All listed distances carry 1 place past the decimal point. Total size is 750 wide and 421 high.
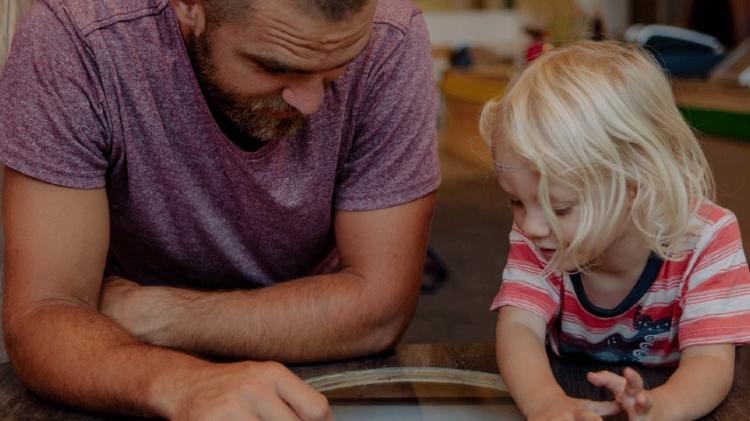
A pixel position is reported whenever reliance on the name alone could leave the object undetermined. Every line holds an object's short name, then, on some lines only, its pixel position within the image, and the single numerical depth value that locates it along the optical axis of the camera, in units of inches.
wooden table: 37.4
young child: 38.6
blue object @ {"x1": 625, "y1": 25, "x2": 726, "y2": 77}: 127.8
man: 41.0
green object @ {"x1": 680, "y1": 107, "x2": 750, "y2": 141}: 88.0
